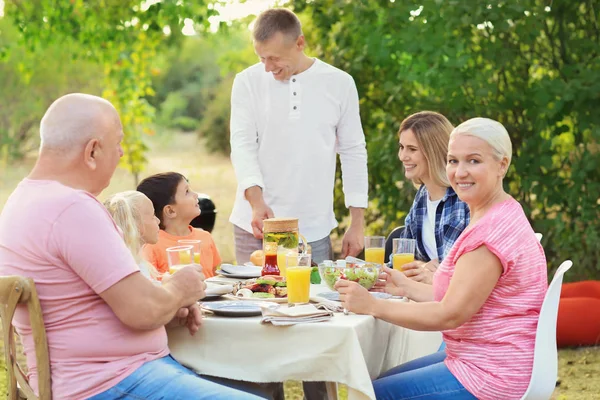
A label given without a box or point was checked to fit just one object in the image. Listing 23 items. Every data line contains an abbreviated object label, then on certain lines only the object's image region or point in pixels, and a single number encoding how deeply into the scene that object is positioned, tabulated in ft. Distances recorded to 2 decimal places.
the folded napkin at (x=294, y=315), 8.43
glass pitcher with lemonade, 10.57
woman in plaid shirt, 11.38
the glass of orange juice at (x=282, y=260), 10.68
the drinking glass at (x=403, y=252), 10.57
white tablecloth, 8.30
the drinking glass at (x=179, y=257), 9.45
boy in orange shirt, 12.56
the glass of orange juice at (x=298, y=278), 9.12
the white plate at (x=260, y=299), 9.42
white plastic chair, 8.09
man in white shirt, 13.60
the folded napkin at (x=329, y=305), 8.99
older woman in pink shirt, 8.04
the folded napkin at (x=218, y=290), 9.52
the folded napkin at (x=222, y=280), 10.57
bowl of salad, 9.71
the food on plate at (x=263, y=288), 9.70
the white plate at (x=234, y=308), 8.75
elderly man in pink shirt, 7.50
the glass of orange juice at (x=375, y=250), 10.74
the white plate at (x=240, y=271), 10.93
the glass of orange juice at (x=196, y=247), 9.82
